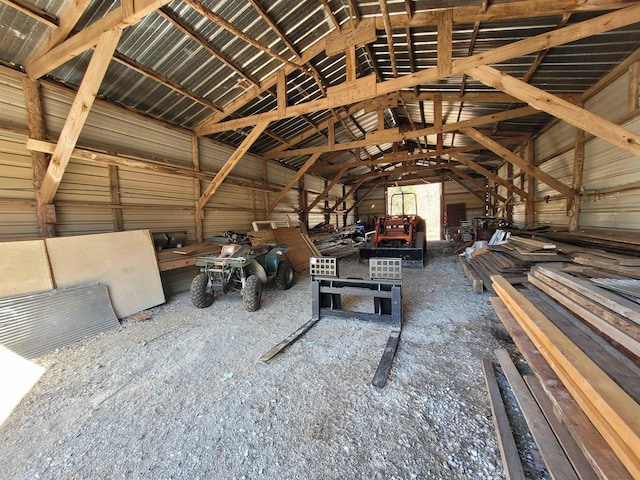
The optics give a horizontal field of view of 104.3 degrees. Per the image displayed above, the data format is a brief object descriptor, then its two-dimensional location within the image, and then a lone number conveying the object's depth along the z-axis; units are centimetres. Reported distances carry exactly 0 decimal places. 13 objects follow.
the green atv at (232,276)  379
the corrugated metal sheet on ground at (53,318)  265
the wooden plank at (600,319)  131
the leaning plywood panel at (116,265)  332
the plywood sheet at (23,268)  284
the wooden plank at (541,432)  112
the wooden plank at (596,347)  114
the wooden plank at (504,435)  122
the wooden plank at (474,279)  411
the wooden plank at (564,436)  107
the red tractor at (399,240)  657
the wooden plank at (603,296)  144
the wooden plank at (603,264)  231
